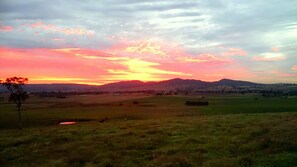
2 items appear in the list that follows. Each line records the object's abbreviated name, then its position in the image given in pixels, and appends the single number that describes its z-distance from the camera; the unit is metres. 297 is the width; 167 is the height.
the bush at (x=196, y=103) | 98.12
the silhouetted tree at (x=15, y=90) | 53.91
